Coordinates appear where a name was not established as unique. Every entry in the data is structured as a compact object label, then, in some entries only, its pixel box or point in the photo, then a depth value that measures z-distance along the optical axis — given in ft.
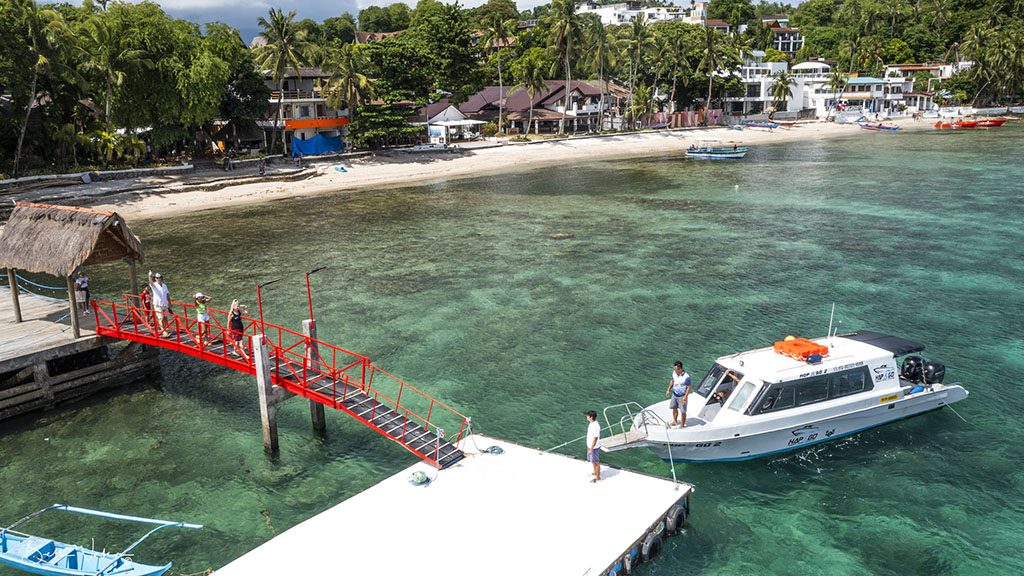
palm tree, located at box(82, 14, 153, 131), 196.75
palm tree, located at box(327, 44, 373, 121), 259.19
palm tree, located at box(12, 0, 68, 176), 173.61
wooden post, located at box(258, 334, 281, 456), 65.00
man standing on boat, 62.95
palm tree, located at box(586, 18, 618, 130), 342.03
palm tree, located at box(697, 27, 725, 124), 385.91
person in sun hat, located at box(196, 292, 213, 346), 74.25
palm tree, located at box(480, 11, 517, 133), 355.97
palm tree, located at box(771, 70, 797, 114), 442.91
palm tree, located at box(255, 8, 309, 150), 239.09
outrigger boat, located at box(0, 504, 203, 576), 47.98
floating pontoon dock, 46.16
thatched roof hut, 77.15
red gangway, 62.34
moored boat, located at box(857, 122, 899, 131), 421.75
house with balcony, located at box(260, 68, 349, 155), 275.39
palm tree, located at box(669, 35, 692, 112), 388.98
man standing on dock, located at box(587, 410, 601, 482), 54.85
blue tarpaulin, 276.62
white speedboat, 63.21
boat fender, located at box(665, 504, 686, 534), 52.37
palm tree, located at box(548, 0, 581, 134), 331.98
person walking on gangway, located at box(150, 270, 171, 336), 79.36
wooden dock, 75.97
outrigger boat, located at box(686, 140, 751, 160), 303.89
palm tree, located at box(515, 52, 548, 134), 329.11
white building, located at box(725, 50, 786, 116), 466.29
